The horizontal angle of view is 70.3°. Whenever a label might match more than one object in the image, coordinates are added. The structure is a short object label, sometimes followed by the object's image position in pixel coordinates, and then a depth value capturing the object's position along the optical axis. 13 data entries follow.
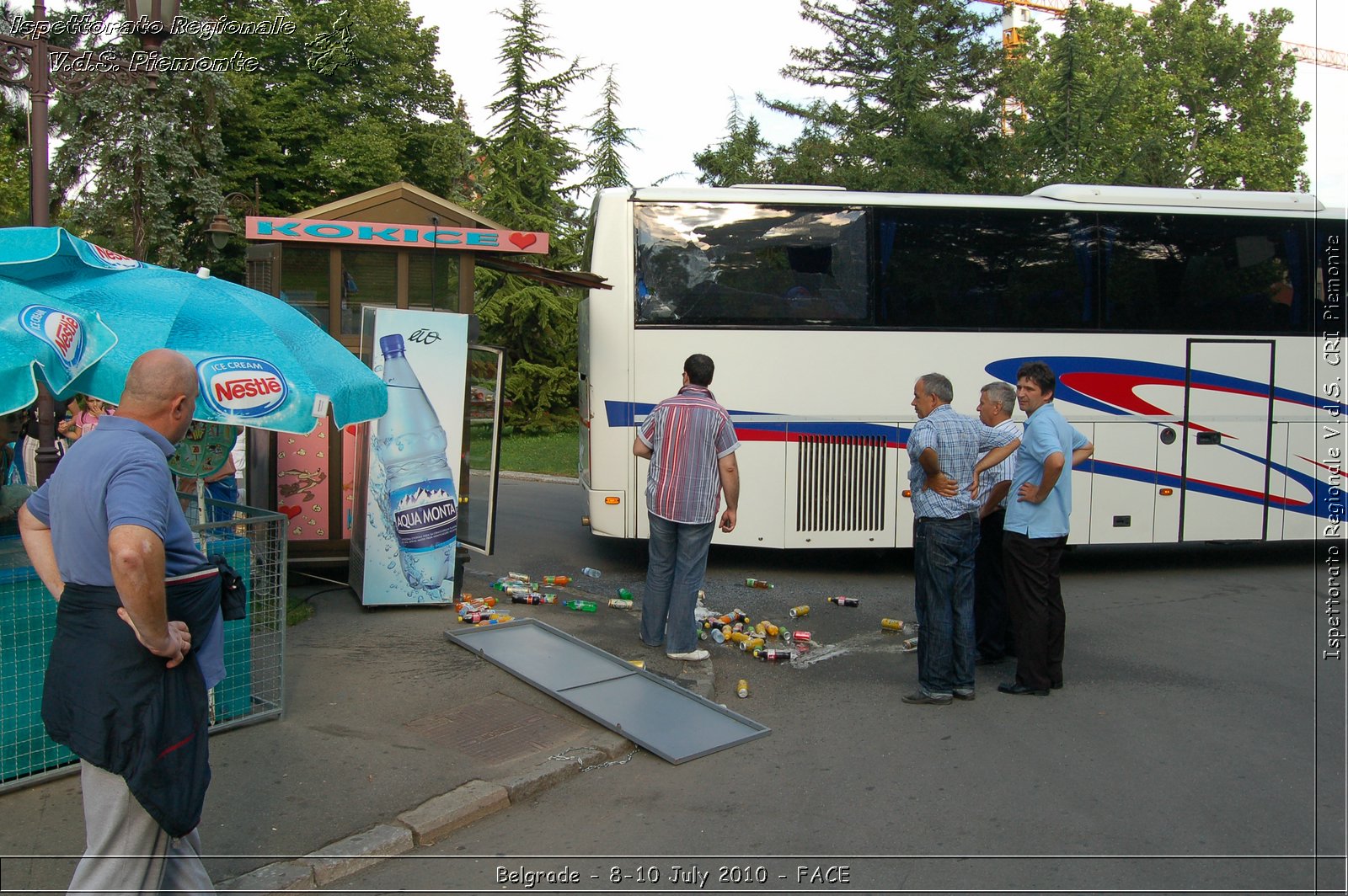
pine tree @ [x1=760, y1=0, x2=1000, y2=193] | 22.80
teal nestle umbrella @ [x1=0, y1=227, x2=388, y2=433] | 3.94
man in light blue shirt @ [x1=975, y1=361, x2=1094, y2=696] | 6.14
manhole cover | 5.18
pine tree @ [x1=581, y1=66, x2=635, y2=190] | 26.20
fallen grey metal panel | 5.42
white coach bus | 9.40
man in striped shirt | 6.75
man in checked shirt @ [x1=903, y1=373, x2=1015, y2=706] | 5.98
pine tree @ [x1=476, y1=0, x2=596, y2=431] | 23.52
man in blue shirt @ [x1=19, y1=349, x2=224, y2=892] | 2.85
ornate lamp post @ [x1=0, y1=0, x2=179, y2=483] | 5.93
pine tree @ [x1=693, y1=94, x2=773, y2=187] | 25.88
